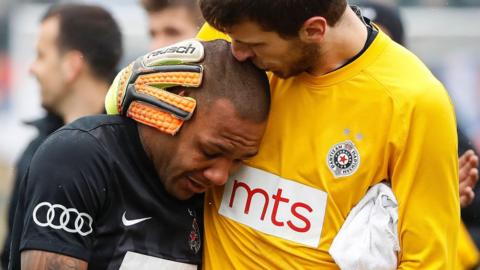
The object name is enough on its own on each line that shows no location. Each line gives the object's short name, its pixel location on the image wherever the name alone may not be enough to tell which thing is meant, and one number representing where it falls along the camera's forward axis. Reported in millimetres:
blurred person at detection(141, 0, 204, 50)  11406
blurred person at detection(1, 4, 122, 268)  11266
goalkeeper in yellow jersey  6461
